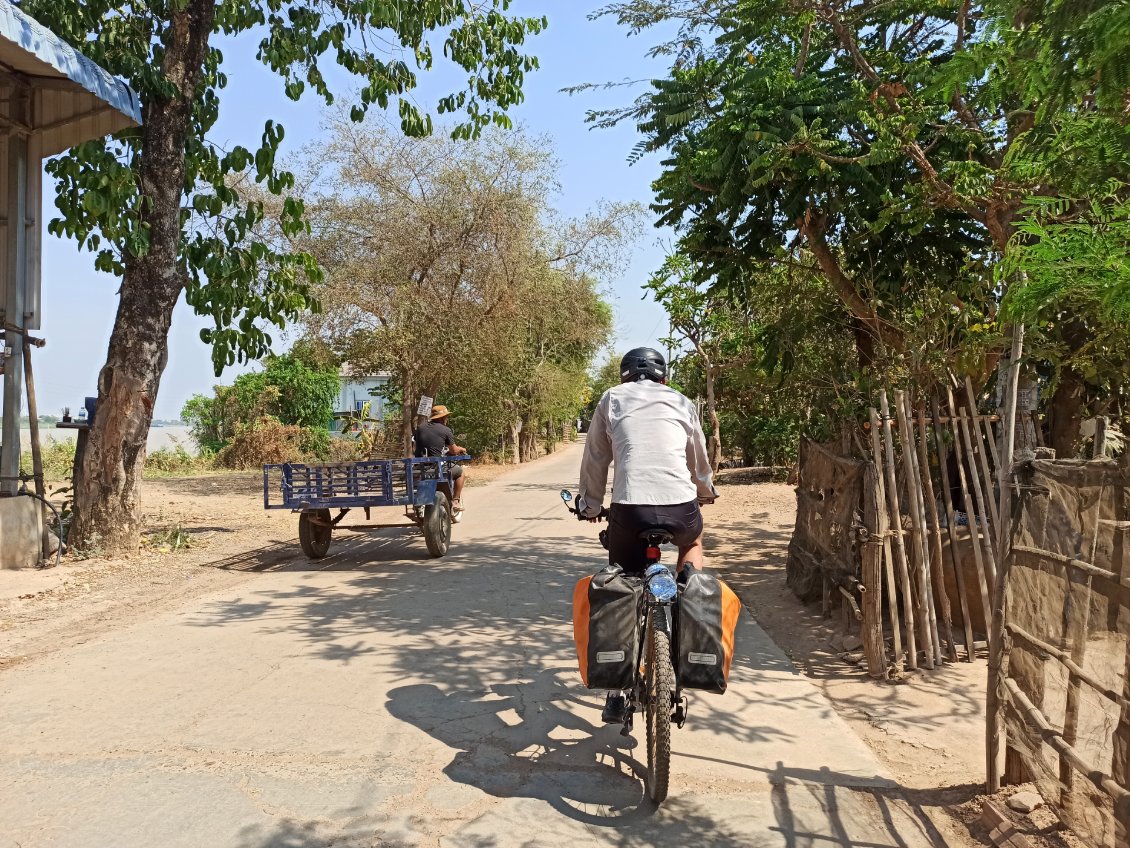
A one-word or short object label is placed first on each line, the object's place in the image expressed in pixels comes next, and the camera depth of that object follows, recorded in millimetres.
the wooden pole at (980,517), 5605
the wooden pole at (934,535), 5723
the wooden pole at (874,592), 5477
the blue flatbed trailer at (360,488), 9648
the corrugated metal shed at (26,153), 9875
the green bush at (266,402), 29359
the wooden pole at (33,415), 9898
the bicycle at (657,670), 3613
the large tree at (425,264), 19688
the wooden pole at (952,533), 5887
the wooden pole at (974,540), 5598
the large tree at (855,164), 6340
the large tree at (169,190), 10117
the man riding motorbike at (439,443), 11617
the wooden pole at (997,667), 3693
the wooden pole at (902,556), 5512
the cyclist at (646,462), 4156
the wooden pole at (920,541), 5574
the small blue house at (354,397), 47212
